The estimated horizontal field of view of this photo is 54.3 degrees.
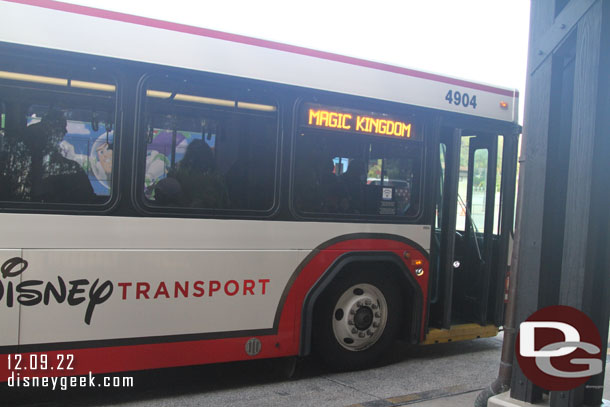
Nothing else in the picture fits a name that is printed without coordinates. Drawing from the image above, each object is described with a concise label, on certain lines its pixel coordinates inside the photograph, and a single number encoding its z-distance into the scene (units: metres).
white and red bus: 4.05
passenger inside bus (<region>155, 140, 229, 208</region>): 4.49
